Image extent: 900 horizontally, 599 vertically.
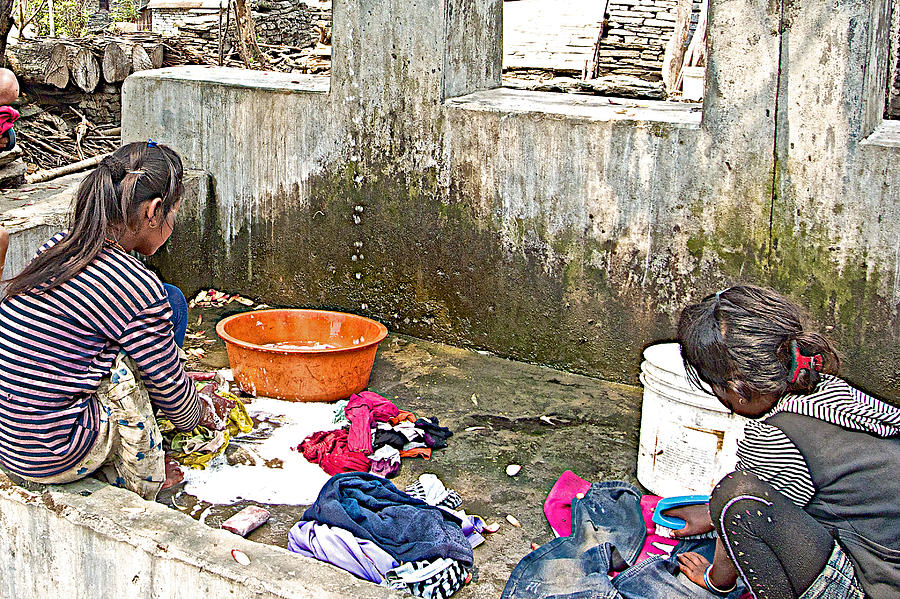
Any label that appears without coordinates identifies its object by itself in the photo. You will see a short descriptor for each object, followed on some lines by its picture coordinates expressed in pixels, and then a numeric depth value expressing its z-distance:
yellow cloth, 3.77
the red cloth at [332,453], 3.76
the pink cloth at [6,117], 4.48
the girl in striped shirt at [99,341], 2.80
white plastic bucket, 3.38
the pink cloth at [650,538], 3.17
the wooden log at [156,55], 11.00
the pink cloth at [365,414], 3.89
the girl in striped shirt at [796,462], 2.29
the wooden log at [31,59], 9.66
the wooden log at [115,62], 9.93
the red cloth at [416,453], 3.98
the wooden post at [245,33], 10.59
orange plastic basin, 4.39
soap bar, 3.28
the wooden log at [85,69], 9.73
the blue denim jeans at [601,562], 2.82
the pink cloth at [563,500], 3.44
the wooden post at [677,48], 10.75
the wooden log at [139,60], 10.23
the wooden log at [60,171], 6.82
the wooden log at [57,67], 9.66
